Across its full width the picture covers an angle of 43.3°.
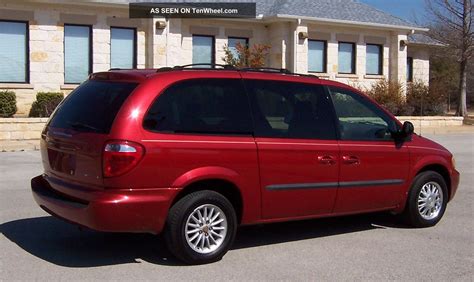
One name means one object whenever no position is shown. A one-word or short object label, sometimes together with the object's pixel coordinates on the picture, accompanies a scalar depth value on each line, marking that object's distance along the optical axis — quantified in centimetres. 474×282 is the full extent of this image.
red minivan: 521
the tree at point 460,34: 2978
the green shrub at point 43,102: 1981
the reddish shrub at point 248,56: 2291
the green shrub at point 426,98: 2688
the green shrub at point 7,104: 1936
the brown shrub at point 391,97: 2555
